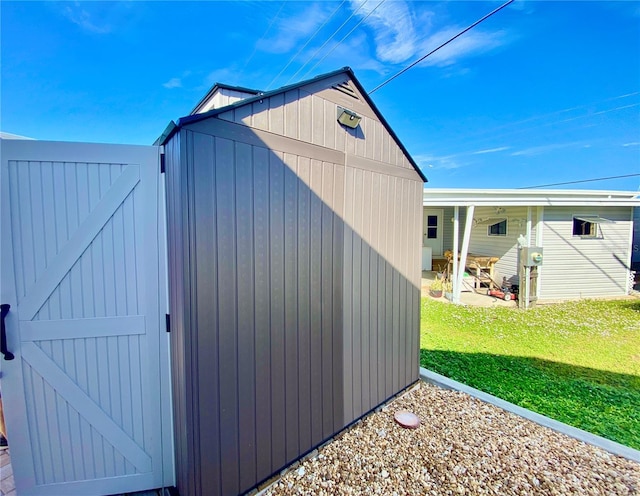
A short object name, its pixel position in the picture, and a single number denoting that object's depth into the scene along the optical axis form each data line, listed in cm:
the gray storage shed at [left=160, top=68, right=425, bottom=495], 160
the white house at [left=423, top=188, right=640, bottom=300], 733
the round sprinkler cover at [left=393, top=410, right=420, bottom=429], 257
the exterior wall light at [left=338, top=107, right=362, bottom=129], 232
